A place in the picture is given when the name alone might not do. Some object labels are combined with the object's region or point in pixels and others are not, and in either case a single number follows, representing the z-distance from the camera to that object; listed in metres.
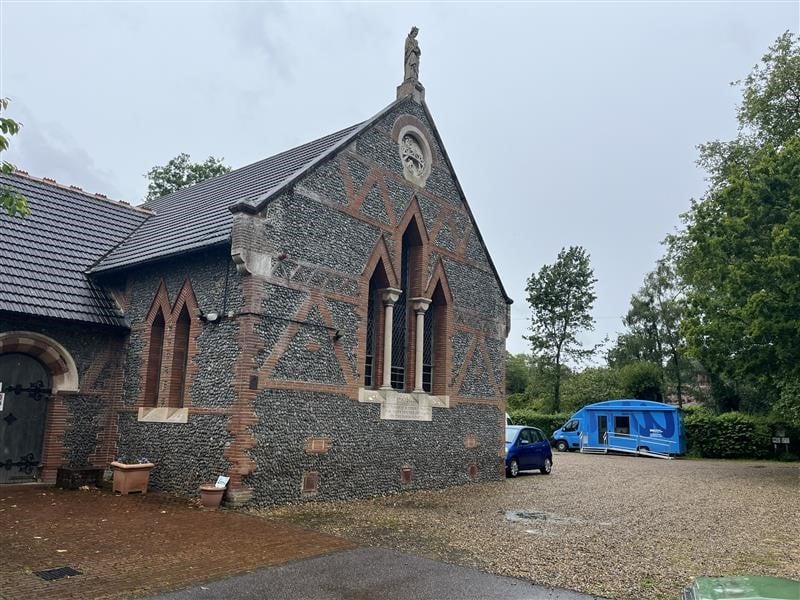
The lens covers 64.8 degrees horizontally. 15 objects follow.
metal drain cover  6.73
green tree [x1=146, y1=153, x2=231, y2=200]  37.00
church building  12.20
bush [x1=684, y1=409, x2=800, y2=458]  31.59
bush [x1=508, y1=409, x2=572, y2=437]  38.62
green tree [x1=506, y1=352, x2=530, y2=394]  69.19
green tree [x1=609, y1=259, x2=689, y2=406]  48.03
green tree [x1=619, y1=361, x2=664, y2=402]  41.56
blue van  31.22
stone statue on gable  17.28
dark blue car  20.31
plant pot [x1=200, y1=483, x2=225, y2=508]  11.22
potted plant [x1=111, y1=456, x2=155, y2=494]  12.51
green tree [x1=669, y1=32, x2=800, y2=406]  21.03
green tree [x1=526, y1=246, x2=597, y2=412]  45.78
